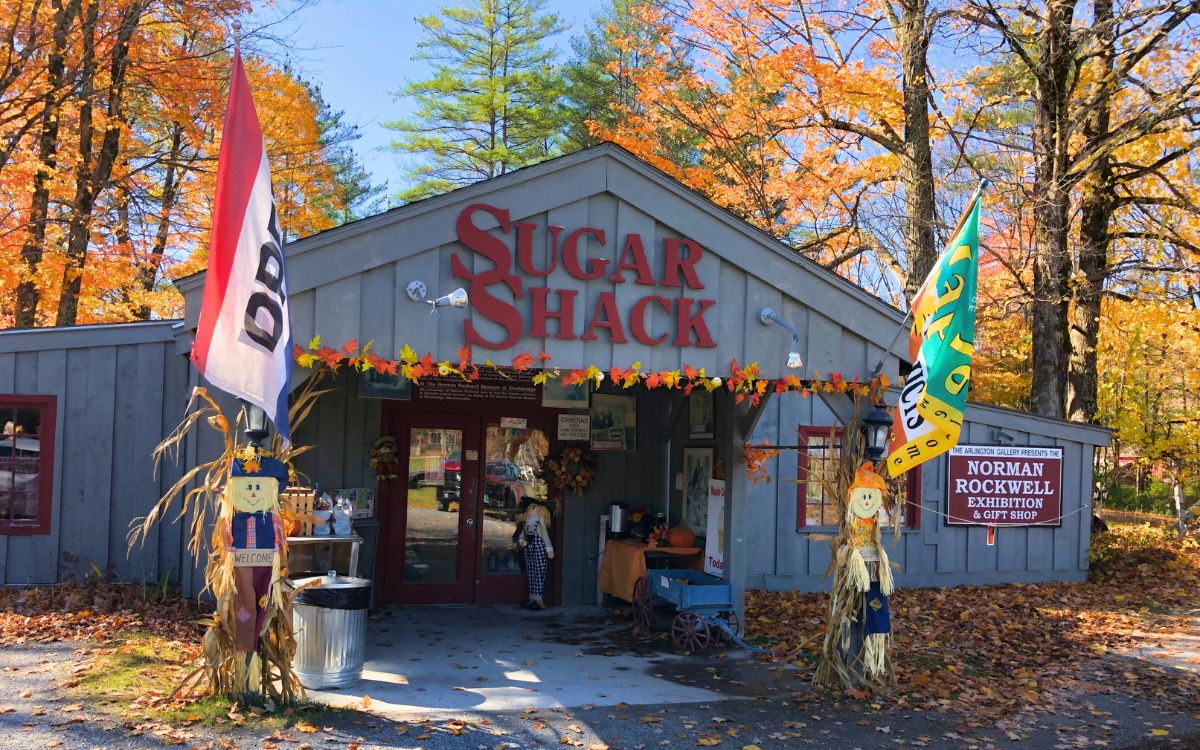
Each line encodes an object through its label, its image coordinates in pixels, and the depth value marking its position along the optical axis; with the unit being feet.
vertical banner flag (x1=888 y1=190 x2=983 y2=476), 22.79
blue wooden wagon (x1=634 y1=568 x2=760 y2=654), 29.43
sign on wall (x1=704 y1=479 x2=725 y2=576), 31.50
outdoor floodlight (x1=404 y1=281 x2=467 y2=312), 23.20
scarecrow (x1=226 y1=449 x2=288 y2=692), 20.10
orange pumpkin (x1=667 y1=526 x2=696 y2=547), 33.63
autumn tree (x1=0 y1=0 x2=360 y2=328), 46.75
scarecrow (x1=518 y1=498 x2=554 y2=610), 35.53
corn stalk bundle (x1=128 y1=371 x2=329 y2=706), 20.16
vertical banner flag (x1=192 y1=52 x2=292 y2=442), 18.53
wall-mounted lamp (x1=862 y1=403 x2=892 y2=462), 25.34
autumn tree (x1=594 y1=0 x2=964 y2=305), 48.06
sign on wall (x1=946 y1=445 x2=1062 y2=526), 42.14
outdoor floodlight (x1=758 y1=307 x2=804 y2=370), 26.66
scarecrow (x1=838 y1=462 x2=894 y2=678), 24.50
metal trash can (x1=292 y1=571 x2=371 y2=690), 23.20
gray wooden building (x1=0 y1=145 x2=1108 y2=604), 24.00
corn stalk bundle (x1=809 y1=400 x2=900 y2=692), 24.50
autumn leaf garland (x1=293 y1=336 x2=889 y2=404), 22.62
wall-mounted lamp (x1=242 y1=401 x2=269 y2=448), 20.40
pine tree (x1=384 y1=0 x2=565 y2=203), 92.27
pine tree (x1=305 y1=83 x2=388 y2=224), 91.04
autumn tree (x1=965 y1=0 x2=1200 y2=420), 44.98
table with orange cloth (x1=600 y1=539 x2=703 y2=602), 33.04
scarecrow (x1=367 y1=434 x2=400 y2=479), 34.58
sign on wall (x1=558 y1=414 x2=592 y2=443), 36.94
